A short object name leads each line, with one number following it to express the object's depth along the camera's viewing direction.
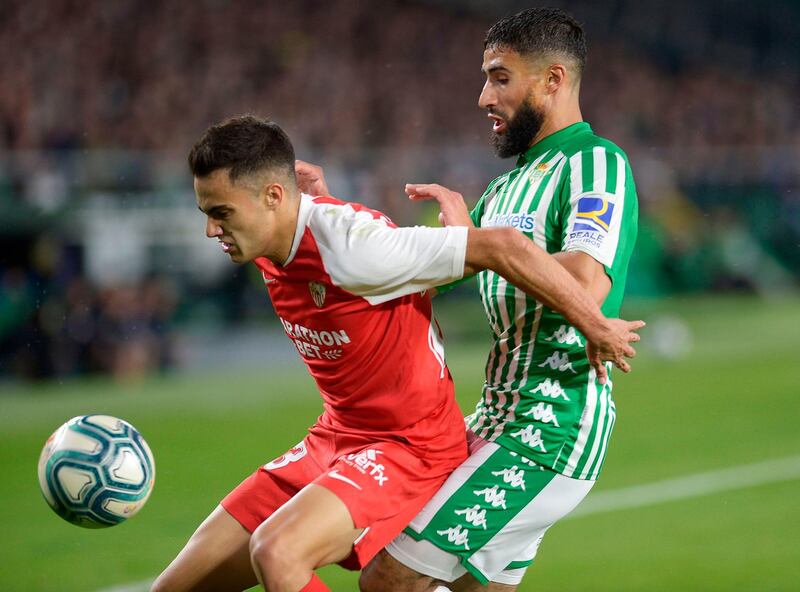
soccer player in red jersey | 7.99
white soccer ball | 9.09
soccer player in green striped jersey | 8.72
